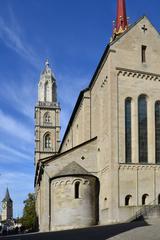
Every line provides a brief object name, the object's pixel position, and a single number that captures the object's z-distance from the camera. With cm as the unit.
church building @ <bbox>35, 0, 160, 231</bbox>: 2469
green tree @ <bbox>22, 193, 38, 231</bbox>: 4795
